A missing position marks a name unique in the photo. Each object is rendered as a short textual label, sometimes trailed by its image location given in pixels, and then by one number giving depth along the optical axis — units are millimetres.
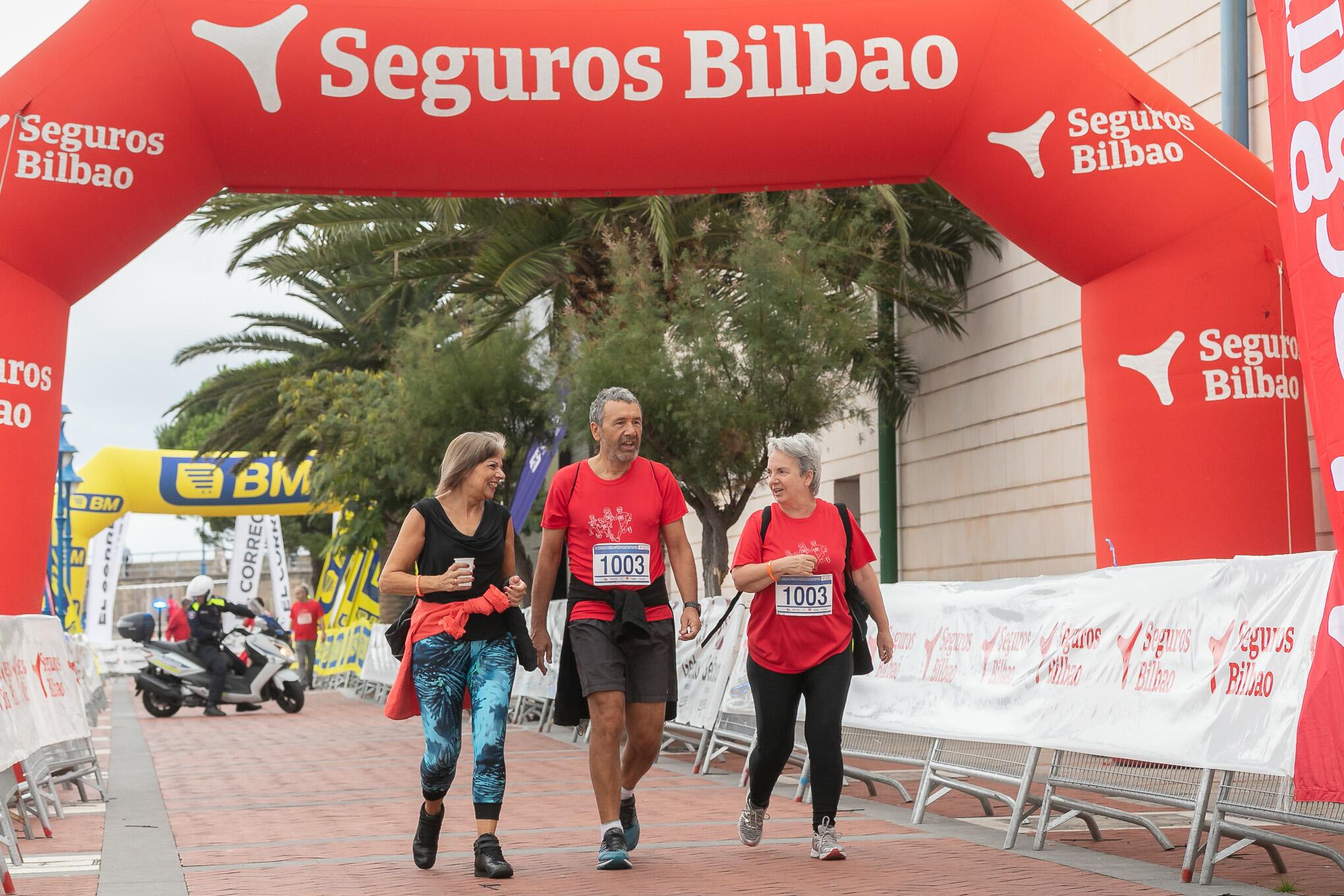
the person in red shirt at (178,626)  27966
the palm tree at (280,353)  29938
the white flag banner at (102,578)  41031
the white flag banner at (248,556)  43531
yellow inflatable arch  40500
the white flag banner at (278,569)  42625
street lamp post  33812
